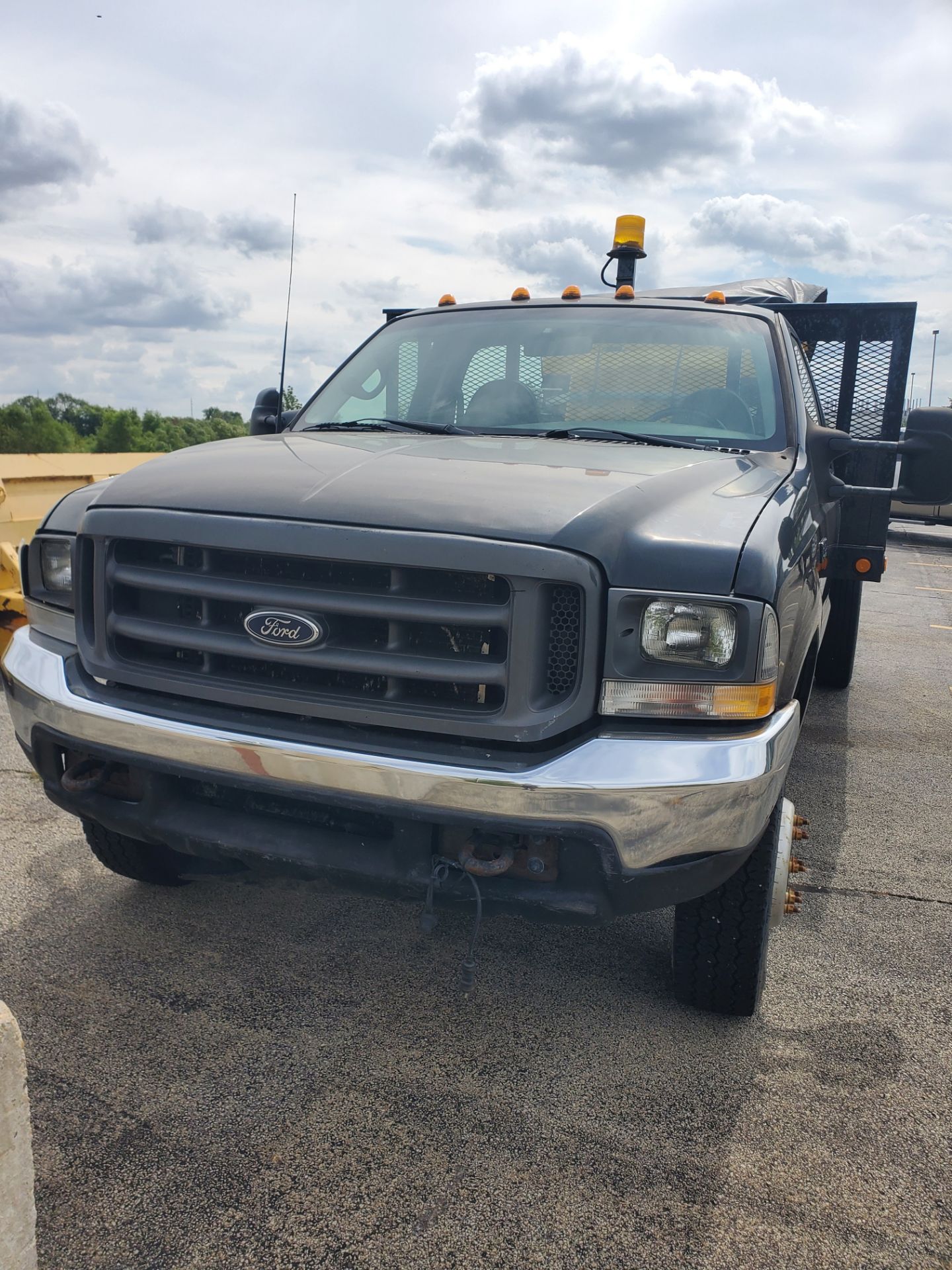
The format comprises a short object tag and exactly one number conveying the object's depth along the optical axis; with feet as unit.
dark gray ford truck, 7.10
